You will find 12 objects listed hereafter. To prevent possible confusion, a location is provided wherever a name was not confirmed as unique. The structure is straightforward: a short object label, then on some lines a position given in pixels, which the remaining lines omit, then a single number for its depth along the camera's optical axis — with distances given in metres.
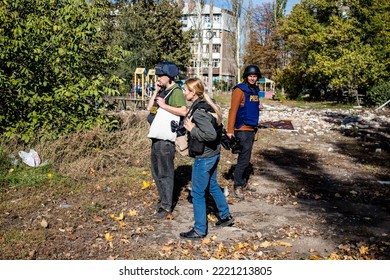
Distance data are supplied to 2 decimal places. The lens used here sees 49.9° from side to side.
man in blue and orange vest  6.57
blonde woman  4.58
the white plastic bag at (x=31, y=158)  7.52
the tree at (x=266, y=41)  54.91
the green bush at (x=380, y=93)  28.92
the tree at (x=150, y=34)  36.34
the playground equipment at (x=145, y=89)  23.77
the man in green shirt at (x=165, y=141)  5.38
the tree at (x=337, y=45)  31.58
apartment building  73.56
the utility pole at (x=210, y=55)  31.78
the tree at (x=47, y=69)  7.74
